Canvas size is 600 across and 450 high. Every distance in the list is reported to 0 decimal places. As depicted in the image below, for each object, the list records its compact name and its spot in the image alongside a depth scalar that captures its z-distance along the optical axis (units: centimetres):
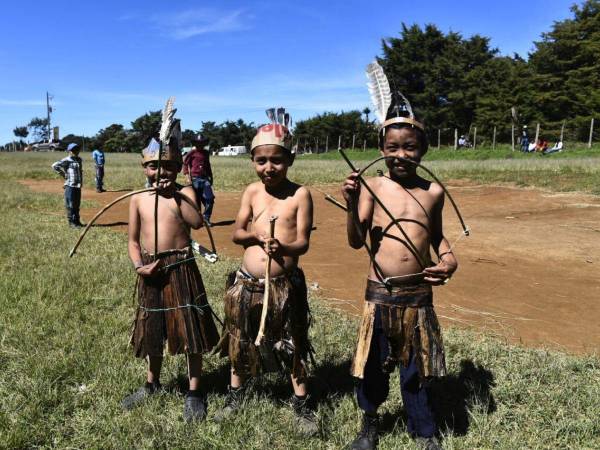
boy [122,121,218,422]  307
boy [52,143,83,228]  974
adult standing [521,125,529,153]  3391
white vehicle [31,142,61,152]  7603
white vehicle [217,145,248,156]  8128
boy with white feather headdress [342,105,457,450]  258
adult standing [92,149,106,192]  1631
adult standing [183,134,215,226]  971
